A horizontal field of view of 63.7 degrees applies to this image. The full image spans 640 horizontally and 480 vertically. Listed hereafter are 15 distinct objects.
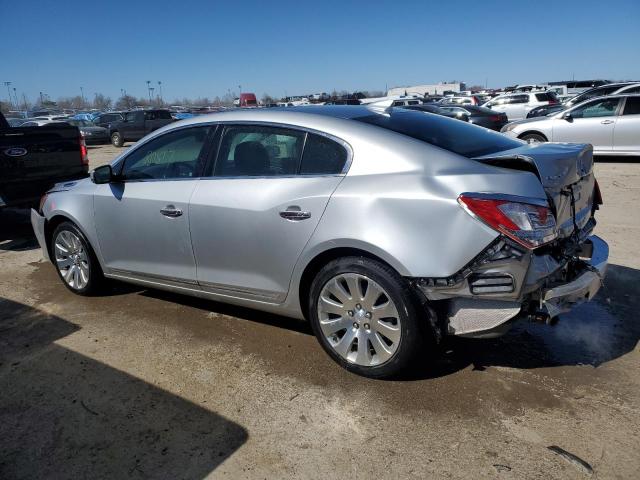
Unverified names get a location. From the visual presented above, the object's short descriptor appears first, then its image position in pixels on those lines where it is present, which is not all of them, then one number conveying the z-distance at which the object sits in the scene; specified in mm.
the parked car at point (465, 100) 27805
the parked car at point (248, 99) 38719
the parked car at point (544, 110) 20331
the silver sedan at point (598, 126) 11438
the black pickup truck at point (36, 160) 6250
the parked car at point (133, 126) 23344
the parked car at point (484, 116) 18516
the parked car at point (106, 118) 28422
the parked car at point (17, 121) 25859
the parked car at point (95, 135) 24141
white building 76438
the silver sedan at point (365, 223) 2734
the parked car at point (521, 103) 24094
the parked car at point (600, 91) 18172
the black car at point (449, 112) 17764
